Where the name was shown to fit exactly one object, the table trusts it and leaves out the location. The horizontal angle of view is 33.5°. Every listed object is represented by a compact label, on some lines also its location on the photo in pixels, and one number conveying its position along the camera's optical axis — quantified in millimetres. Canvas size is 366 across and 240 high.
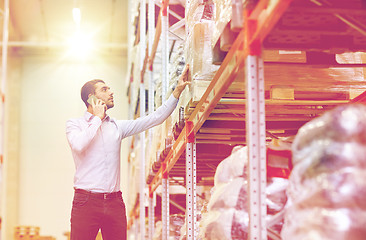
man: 5281
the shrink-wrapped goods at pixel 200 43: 4055
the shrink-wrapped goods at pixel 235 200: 2824
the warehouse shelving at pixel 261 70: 2553
